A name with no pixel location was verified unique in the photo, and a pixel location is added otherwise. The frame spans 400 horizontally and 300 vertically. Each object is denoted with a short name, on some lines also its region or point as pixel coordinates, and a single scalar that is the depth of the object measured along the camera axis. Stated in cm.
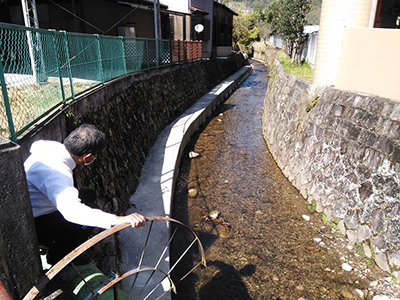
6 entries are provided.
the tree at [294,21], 2192
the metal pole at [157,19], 1456
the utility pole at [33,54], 455
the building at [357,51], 616
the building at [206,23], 2136
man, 211
